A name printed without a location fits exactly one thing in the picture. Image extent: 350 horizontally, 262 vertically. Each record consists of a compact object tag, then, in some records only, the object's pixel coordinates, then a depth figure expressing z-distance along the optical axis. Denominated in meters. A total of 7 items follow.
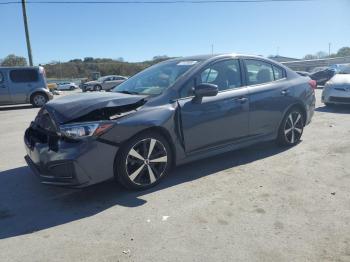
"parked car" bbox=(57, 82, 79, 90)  50.16
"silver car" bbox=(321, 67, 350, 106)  10.70
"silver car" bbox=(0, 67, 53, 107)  15.41
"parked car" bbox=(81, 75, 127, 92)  34.47
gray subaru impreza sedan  4.04
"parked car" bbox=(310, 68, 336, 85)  23.61
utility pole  25.86
